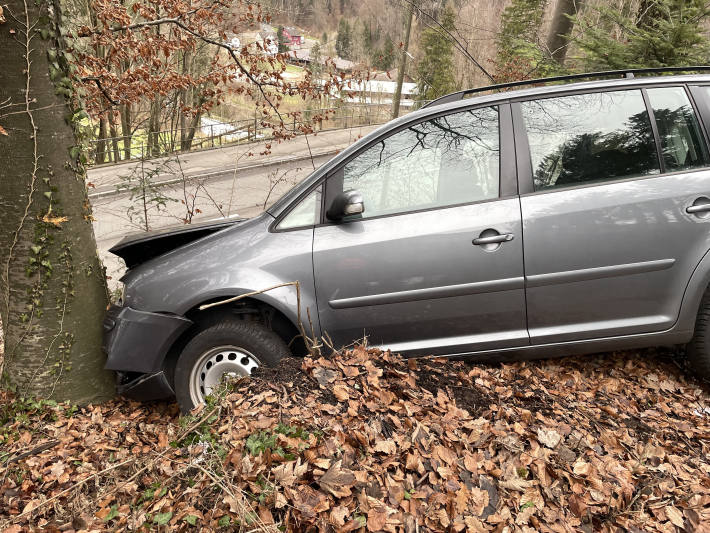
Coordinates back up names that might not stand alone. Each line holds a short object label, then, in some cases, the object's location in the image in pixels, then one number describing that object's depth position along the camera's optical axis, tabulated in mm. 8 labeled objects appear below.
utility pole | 28956
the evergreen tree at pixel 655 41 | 5879
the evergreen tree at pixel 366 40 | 43550
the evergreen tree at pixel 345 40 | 39278
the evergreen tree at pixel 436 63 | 41375
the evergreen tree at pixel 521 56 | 8117
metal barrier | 9201
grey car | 3221
